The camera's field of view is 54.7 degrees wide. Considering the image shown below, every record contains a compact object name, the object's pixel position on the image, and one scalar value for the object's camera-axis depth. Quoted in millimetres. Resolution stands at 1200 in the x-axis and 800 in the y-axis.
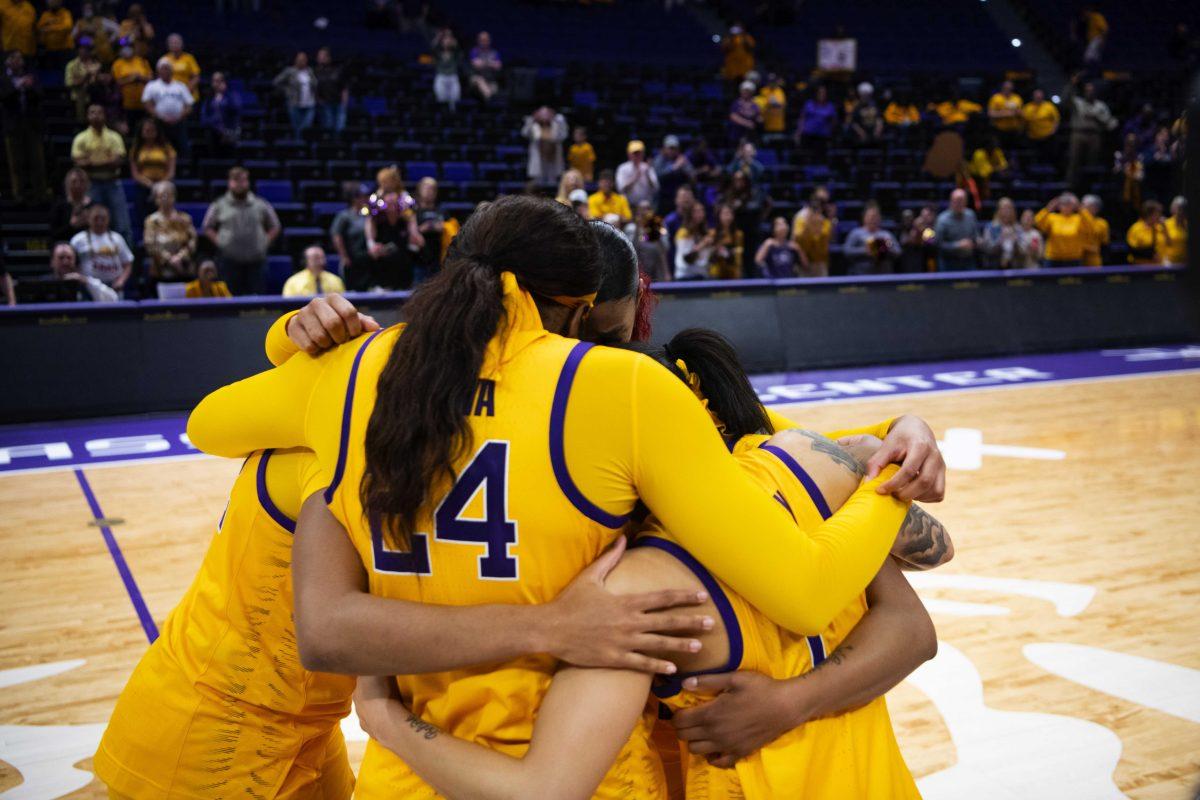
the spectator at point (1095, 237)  13469
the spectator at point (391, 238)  10414
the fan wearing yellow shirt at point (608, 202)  11531
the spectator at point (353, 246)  10539
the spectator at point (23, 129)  11297
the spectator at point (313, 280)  9867
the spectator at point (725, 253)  11656
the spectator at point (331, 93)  13883
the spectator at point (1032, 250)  13453
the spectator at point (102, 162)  10680
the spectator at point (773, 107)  17203
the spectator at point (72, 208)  9992
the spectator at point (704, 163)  14336
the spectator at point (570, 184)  11148
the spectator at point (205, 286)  9656
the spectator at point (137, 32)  12852
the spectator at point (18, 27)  12594
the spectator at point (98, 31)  12836
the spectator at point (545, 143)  13688
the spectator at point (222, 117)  12867
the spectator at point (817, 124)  17141
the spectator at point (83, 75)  12211
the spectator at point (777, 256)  12156
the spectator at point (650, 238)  11281
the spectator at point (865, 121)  17984
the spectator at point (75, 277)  9055
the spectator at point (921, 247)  13570
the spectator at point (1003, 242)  13250
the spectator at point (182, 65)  12648
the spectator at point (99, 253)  9688
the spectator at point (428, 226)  10500
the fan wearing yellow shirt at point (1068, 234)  13406
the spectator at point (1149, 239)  14305
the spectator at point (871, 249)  12898
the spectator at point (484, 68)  16031
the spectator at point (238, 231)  10359
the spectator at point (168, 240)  9953
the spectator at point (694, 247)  11688
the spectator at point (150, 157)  11141
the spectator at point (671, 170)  13930
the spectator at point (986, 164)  17047
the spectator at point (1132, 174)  16906
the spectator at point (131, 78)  12273
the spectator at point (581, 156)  14023
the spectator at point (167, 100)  11953
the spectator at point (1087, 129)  17859
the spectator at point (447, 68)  15320
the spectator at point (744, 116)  16047
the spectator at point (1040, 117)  18500
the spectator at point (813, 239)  12547
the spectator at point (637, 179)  12727
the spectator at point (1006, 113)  18188
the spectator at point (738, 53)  18859
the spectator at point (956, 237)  13062
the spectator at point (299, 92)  13625
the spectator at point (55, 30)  13203
